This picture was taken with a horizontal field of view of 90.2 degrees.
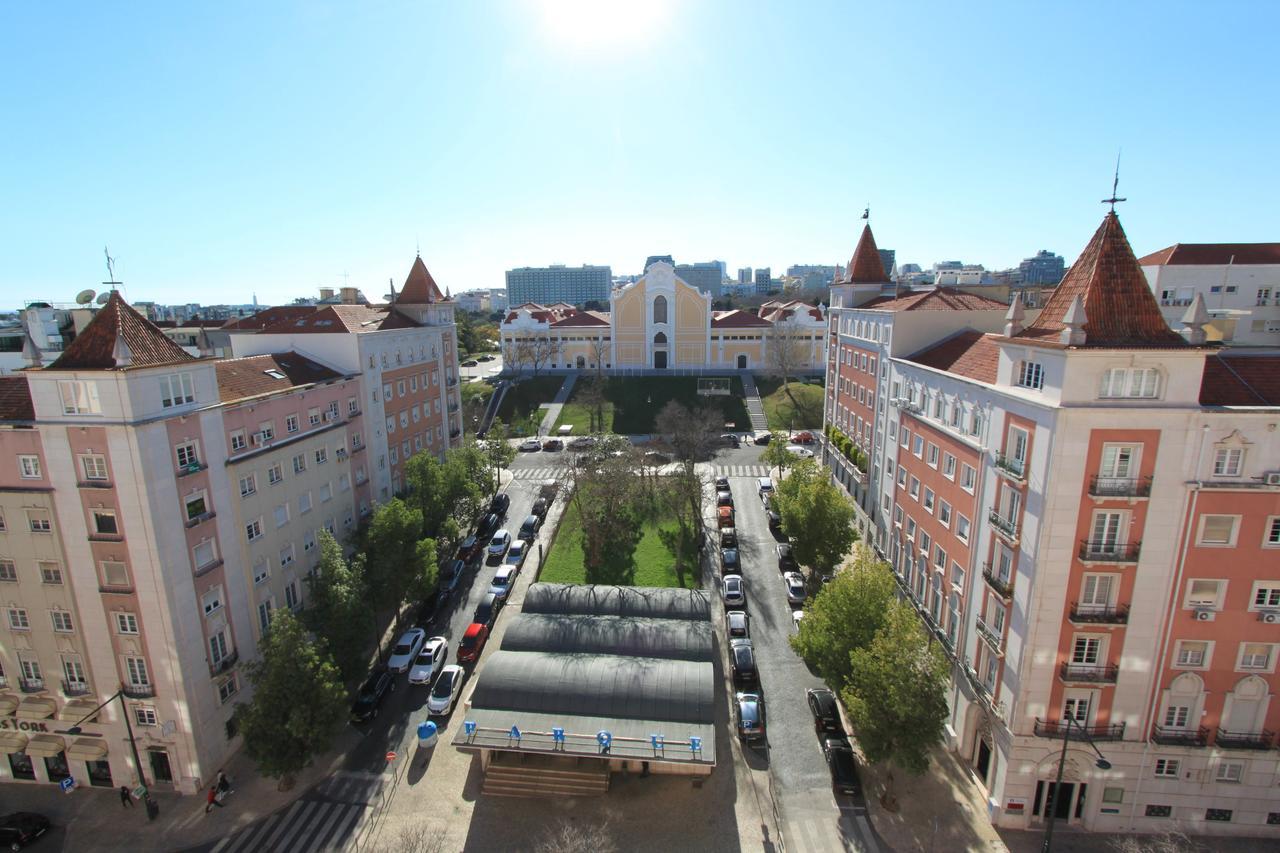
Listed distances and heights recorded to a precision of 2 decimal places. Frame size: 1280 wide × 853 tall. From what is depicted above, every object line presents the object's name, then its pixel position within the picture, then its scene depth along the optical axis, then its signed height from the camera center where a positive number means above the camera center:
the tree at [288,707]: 27.17 -17.18
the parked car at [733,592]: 41.28 -19.03
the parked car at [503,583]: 43.12 -19.26
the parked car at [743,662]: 33.84 -19.44
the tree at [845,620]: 29.19 -14.76
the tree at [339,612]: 31.20 -15.07
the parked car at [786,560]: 46.59 -19.27
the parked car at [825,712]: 30.77 -20.11
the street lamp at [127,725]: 28.14 -18.31
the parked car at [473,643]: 36.59 -19.72
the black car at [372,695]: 32.49 -20.32
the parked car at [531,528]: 52.01 -18.73
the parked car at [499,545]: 48.88 -18.83
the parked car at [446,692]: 32.53 -20.02
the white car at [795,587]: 41.61 -18.98
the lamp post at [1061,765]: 23.05 -18.04
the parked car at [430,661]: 35.06 -20.04
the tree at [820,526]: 39.12 -14.04
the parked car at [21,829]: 25.98 -21.20
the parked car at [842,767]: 27.27 -20.35
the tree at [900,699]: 25.62 -16.13
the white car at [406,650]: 36.00 -19.82
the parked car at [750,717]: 30.14 -20.04
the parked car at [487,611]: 39.78 -19.34
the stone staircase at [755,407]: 86.50 -15.68
